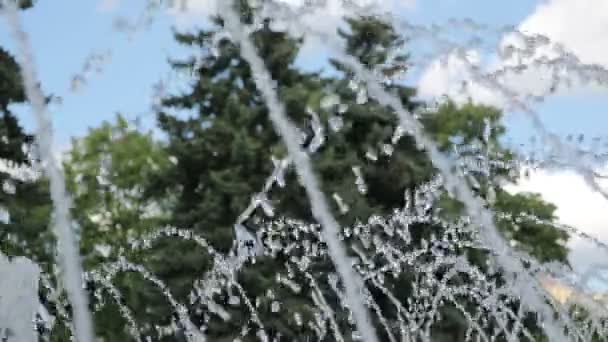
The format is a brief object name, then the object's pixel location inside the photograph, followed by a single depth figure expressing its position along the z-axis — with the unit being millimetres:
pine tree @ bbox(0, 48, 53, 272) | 22547
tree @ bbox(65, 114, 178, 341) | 31297
